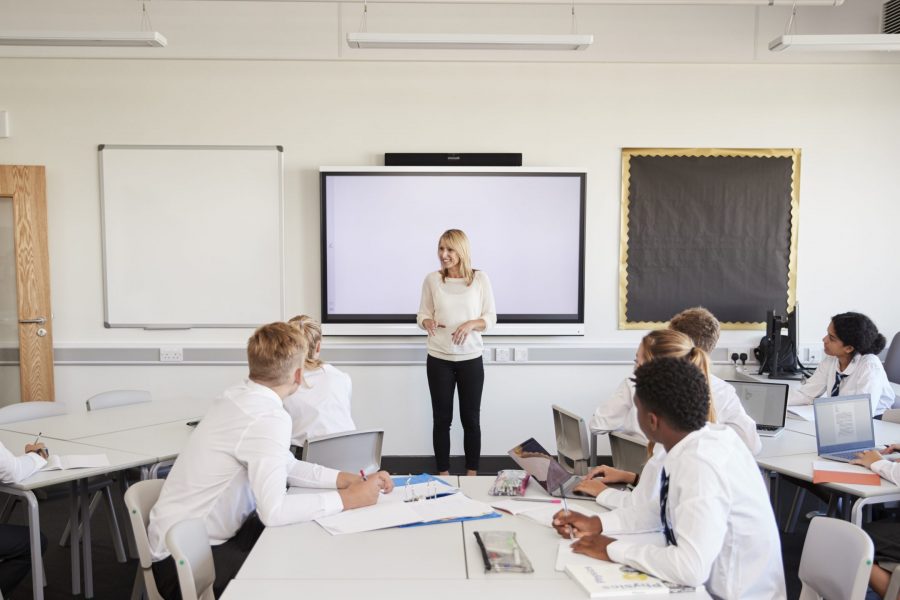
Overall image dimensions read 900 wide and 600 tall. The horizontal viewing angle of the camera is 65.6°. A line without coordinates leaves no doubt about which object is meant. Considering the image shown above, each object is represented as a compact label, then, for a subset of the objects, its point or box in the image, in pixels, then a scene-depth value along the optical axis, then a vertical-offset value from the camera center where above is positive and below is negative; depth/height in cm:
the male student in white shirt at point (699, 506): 168 -61
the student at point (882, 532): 234 -101
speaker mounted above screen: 496 +72
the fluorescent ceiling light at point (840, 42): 411 +130
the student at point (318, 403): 297 -61
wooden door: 483 -11
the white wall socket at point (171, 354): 504 -68
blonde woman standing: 447 -45
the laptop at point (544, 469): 229 -69
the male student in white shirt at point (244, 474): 209 -65
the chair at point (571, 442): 298 -80
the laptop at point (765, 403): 324 -66
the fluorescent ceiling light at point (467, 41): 407 +129
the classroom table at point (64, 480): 261 -84
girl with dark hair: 357 -52
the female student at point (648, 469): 208 -63
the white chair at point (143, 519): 207 -79
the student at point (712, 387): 244 -54
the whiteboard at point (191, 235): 497 +18
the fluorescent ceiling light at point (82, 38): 404 +129
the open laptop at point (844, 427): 286 -68
